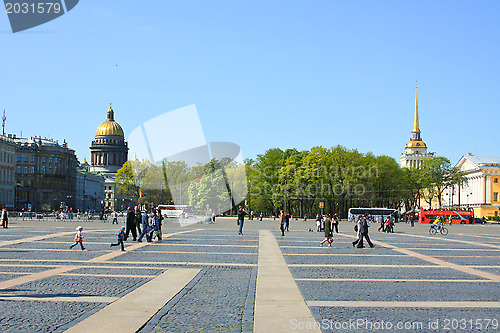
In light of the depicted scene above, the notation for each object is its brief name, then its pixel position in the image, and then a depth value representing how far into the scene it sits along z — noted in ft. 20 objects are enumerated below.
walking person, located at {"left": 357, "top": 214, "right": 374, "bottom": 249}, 85.08
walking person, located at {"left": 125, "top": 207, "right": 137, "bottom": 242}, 86.53
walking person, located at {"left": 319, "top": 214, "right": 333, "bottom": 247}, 86.48
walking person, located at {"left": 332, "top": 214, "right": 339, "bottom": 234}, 122.93
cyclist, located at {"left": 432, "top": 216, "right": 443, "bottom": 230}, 140.56
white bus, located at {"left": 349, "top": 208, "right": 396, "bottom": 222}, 296.14
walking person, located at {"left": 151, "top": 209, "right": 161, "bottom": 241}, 96.07
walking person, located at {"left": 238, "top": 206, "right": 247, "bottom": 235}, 121.84
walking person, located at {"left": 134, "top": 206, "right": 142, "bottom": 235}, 96.27
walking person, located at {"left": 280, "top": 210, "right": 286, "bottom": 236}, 117.29
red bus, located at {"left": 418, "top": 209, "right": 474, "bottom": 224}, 304.22
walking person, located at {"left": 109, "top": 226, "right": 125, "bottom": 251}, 74.64
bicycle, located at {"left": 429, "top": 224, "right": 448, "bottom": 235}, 140.55
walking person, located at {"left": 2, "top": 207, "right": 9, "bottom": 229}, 136.34
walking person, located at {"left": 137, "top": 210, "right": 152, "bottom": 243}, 90.94
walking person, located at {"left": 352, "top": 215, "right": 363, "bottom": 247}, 85.66
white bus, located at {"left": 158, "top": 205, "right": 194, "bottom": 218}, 289.49
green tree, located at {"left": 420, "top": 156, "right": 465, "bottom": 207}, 376.07
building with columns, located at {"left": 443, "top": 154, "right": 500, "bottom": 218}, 441.68
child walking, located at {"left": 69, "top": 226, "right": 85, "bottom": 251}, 73.03
